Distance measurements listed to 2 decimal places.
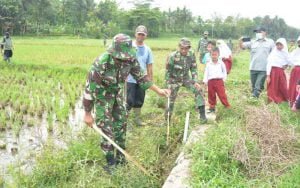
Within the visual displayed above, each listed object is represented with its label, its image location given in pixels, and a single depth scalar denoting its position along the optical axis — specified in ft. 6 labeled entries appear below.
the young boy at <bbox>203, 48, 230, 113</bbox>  20.49
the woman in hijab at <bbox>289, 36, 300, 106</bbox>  21.79
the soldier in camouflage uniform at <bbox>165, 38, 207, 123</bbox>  18.89
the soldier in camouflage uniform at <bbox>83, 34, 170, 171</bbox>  12.89
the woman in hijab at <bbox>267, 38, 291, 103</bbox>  22.36
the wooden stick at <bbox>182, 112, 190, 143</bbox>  16.35
